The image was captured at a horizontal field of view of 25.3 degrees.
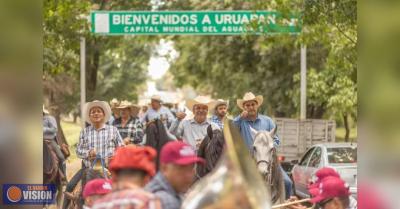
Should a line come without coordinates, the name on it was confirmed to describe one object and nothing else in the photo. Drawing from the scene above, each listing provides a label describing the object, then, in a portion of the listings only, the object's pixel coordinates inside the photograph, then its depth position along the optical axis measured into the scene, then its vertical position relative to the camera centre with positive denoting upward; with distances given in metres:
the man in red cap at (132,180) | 5.40 -0.67
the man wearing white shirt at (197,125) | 12.85 -0.71
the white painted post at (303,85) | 24.23 -0.23
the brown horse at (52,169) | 12.52 -1.37
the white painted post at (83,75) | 24.59 +0.00
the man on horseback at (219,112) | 13.05 -0.53
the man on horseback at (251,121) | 11.95 -0.61
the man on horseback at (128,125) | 13.80 -0.78
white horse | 10.91 -1.08
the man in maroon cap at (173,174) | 5.83 -0.65
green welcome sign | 21.50 +1.31
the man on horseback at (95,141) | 11.46 -0.84
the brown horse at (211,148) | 11.48 -0.94
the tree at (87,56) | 18.23 +0.64
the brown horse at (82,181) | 11.10 -1.34
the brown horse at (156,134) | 12.52 -0.82
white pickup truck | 22.98 -1.49
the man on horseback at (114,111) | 14.79 -0.61
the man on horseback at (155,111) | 18.78 -0.76
